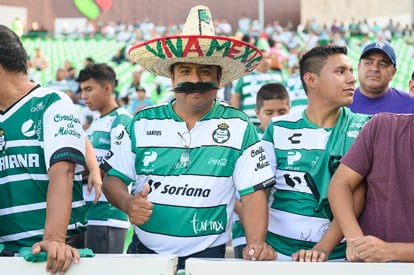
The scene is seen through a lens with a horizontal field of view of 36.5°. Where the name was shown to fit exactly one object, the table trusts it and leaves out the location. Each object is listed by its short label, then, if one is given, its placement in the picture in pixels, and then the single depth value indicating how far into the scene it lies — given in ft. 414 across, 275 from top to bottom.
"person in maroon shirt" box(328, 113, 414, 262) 8.71
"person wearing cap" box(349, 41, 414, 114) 15.01
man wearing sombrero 10.01
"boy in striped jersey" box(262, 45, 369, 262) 10.60
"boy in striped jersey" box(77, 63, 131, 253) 15.96
